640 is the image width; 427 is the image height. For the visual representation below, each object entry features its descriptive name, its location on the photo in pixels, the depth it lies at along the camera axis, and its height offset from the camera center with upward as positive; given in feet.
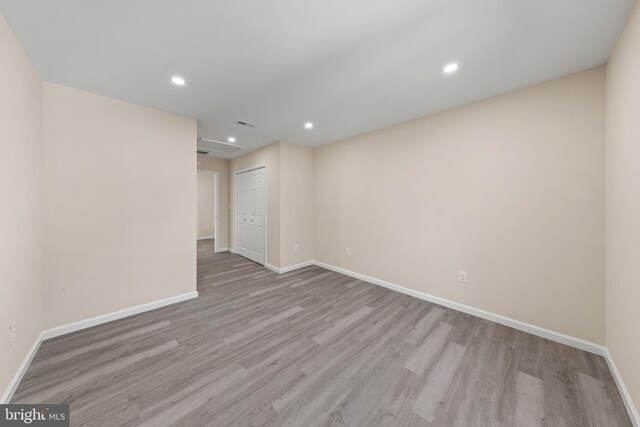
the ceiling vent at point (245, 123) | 10.16 +4.14
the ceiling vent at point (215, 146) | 13.07 +4.19
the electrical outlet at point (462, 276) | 8.43 -2.47
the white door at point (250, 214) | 14.93 -0.17
